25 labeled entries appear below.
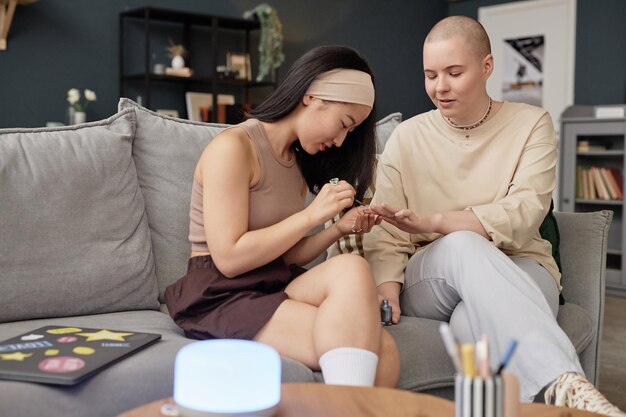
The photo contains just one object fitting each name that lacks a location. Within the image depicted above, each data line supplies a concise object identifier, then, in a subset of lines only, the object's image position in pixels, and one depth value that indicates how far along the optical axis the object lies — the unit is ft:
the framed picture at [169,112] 17.15
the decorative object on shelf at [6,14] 14.21
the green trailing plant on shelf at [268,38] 17.88
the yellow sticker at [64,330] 4.98
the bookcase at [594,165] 17.97
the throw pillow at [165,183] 7.00
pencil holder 2.72
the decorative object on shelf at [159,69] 16.84
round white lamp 3.22
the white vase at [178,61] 17.06
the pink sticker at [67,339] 4.73
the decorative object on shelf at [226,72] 17.63
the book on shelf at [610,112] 17.66
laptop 4.23
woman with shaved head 5.79
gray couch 5.96
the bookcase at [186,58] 16.66
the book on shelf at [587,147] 18.33
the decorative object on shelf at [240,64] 17.88
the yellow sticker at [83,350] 4.52
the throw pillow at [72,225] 6.04
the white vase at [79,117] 15.32
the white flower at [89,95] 15.41
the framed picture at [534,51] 21.29
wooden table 3.26
